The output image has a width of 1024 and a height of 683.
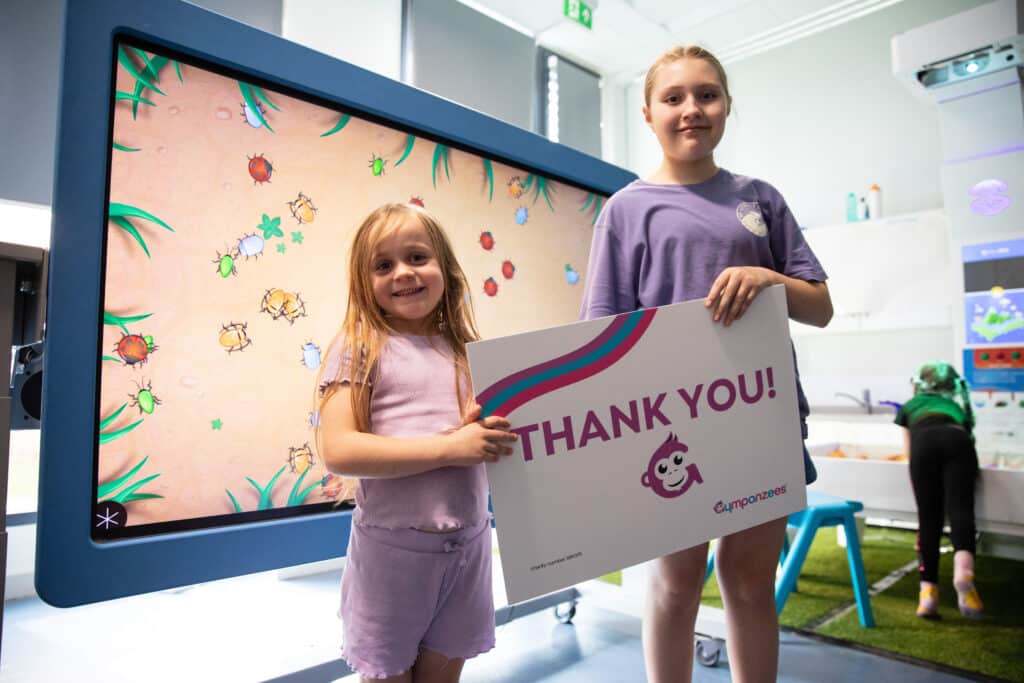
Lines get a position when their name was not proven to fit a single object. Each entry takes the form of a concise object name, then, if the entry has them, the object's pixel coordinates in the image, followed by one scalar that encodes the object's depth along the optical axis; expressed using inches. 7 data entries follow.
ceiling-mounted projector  100.3
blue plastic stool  75.2
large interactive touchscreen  34.1
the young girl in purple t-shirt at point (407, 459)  29.8
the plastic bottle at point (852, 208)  157.4
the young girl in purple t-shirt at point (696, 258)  36.5
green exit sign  152.3
